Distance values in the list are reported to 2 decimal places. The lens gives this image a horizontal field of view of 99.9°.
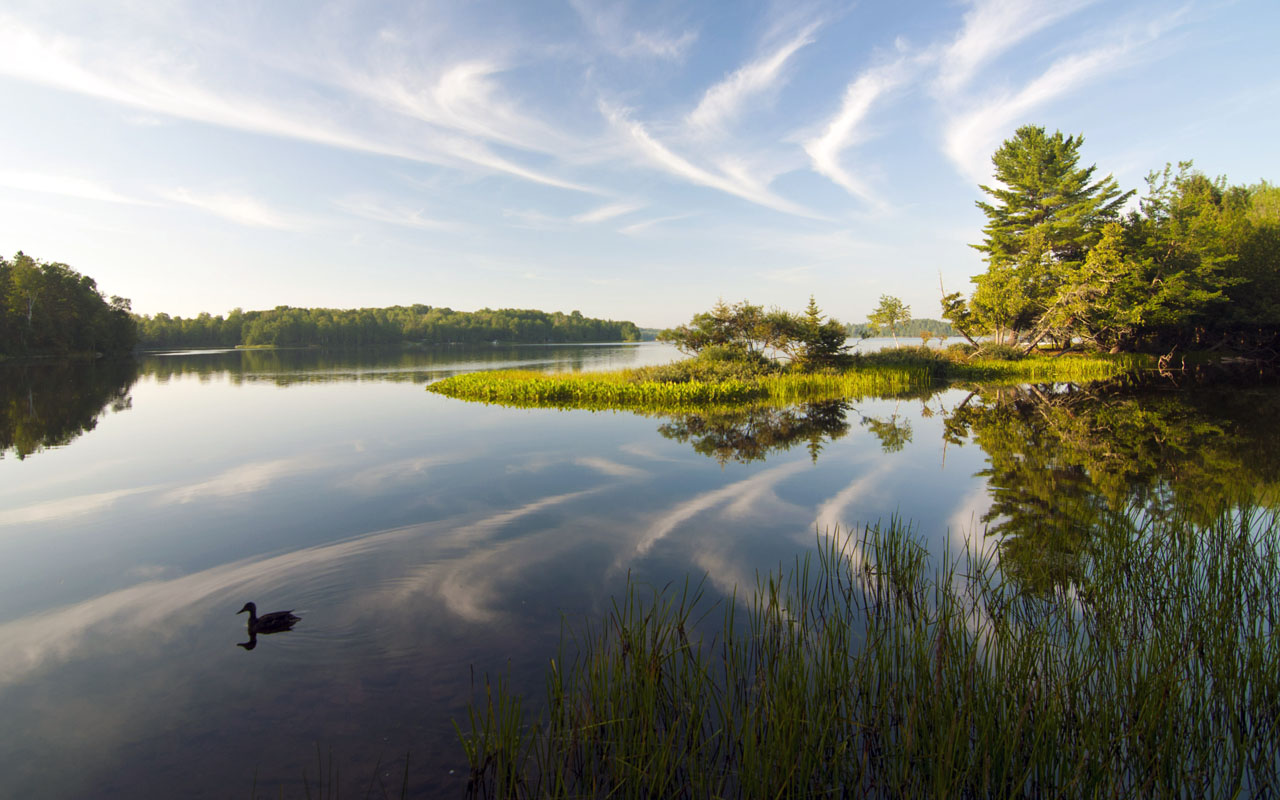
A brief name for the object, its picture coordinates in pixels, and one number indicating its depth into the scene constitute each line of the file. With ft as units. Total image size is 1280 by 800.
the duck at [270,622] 18.04
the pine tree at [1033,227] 124.47
